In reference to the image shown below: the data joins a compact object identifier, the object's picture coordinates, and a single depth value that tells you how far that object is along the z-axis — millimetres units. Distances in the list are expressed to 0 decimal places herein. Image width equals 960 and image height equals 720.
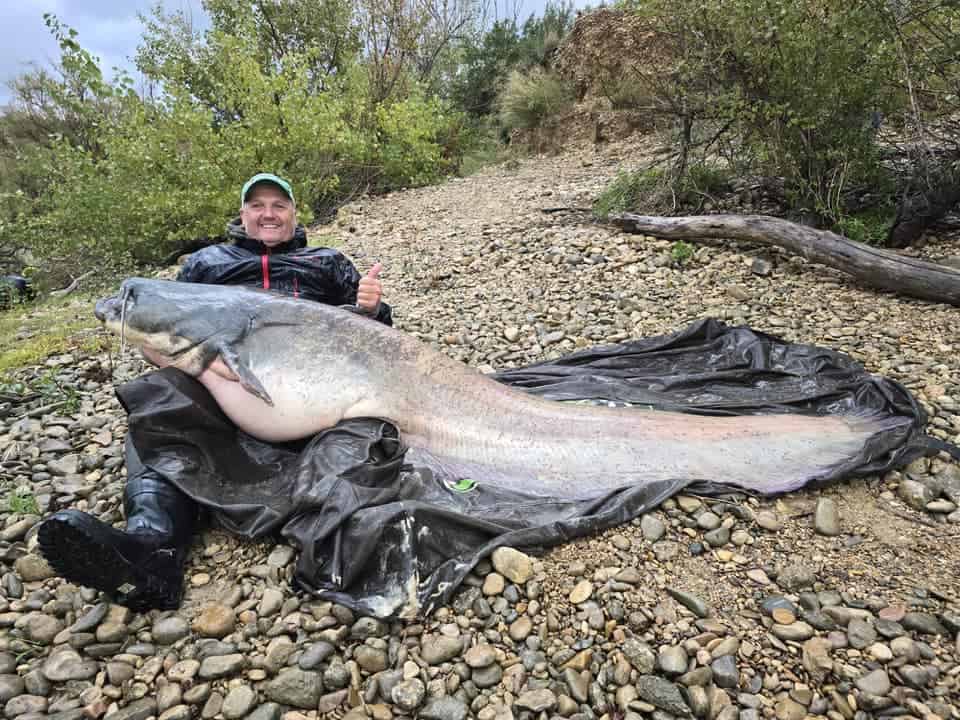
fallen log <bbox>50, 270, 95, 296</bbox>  8273
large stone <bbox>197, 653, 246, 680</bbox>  1633
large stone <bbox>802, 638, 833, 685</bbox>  1535
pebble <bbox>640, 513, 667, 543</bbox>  2084
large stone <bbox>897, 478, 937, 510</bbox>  2197
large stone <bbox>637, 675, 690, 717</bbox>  1482
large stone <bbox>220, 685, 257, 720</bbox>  1534
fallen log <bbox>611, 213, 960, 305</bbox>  3764
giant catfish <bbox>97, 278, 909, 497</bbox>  2363
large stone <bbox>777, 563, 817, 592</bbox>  1852
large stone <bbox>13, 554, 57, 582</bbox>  2037
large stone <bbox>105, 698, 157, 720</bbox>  1521
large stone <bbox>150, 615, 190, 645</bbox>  1765
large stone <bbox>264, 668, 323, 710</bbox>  1571
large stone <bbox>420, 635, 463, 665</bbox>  1681
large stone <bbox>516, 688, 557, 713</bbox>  1514
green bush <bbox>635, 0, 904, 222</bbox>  4215
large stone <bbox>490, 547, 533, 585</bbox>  1919
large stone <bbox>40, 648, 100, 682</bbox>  1642
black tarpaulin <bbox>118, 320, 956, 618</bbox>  1896
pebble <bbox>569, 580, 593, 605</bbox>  1839
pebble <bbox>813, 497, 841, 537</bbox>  2080
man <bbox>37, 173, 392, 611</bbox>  1659
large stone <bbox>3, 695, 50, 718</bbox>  1541
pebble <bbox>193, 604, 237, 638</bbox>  1787
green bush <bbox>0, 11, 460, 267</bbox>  8062
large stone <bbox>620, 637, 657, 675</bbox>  1597
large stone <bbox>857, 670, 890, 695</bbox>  1476
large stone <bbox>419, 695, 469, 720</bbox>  1517
